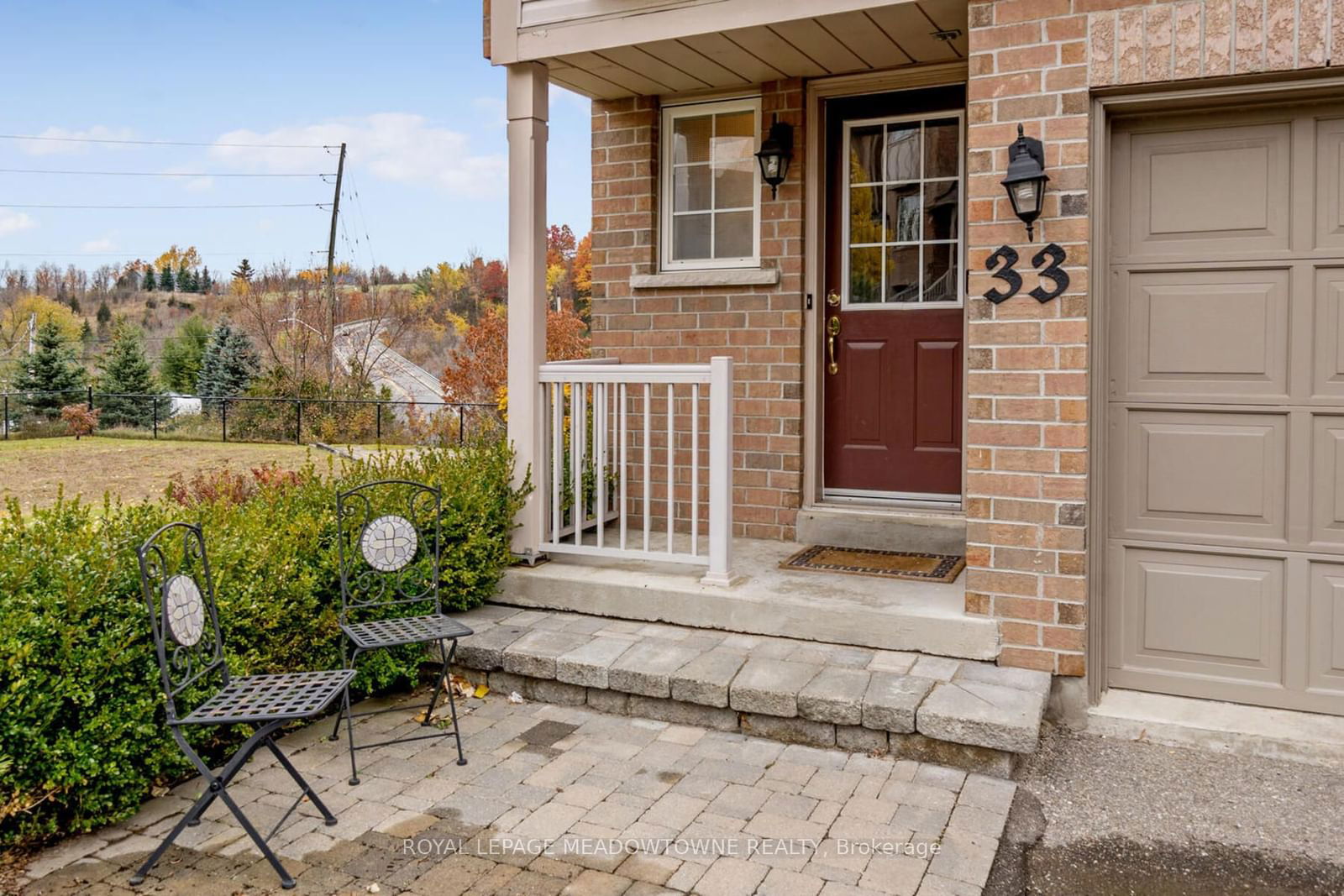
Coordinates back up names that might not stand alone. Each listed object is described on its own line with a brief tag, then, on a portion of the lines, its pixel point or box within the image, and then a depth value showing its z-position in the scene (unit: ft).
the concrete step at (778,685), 11.00
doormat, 15.15
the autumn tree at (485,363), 48.75
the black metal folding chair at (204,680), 8.73
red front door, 17.06
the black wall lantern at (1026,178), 11.64
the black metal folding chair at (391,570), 11.62
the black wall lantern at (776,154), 17.30
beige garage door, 11.48
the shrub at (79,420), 56.95
